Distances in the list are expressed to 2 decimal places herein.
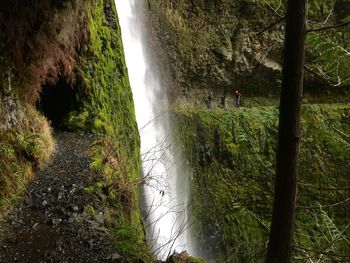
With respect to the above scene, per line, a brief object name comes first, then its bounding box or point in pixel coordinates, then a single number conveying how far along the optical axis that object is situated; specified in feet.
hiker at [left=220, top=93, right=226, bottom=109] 67.96
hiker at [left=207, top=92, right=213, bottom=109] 66.47
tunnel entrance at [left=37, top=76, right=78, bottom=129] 26.68
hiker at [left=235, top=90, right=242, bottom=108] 66.69
